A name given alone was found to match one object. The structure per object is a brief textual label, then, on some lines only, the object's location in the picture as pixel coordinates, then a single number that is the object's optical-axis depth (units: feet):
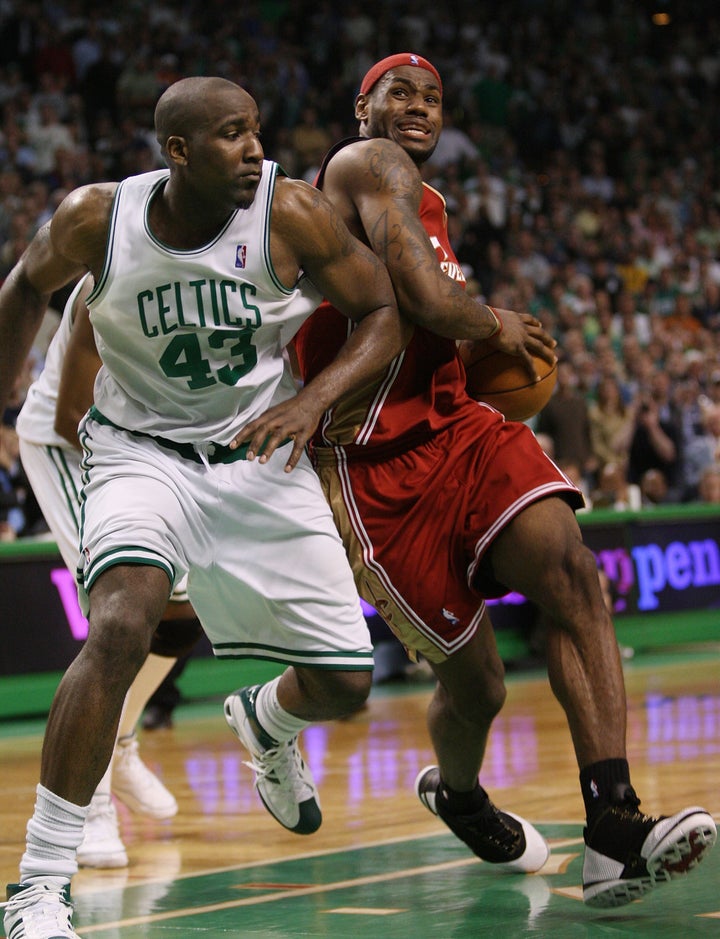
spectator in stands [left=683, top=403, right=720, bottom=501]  91.76
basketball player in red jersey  25.96
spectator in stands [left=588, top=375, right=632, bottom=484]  90.58
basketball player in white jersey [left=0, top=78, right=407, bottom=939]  24.93
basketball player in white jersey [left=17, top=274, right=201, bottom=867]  32.32
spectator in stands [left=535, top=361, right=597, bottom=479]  84.17
